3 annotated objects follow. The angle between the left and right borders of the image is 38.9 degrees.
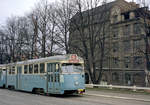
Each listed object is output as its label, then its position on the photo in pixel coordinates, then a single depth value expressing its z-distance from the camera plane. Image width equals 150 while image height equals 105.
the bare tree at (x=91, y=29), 28.92
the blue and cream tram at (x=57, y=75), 15.24
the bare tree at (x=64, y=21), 29.64
